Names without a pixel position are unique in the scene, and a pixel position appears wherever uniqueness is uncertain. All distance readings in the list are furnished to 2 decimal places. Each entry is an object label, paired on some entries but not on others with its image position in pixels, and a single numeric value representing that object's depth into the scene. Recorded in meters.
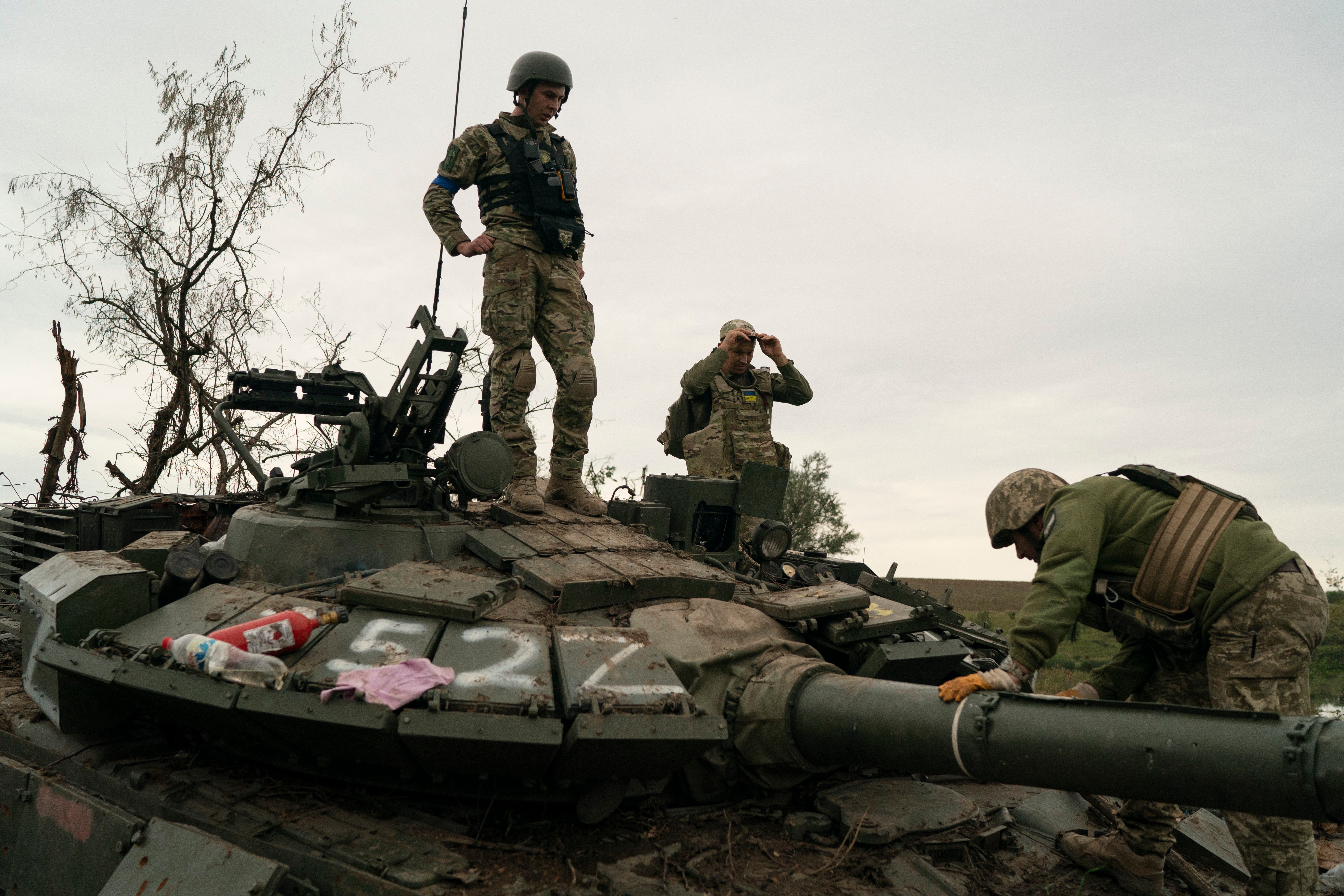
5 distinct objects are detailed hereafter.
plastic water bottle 4.45
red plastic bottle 4.60
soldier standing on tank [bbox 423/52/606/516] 7.13
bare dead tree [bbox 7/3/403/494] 14.93
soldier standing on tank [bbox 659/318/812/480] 9.98
